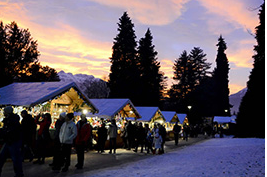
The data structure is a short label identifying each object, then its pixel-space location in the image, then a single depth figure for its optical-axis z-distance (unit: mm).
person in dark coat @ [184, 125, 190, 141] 32872
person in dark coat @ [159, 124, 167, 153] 17141
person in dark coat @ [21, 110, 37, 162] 10117
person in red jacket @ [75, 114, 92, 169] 9938
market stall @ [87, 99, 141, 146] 20375
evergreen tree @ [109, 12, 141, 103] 53719
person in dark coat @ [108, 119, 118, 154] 16172
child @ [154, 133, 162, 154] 16784
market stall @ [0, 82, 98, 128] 13795
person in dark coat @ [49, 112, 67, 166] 9336
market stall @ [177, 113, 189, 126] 44844
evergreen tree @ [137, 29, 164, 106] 56906
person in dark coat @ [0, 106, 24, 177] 6691
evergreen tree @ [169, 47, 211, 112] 76588
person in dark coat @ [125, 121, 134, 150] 18875
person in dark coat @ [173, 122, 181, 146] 25031
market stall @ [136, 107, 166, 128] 27531
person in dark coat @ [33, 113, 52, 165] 11055
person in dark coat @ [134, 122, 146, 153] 17797
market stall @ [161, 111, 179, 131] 37781
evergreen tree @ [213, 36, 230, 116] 75125
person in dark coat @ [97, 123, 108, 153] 16859
